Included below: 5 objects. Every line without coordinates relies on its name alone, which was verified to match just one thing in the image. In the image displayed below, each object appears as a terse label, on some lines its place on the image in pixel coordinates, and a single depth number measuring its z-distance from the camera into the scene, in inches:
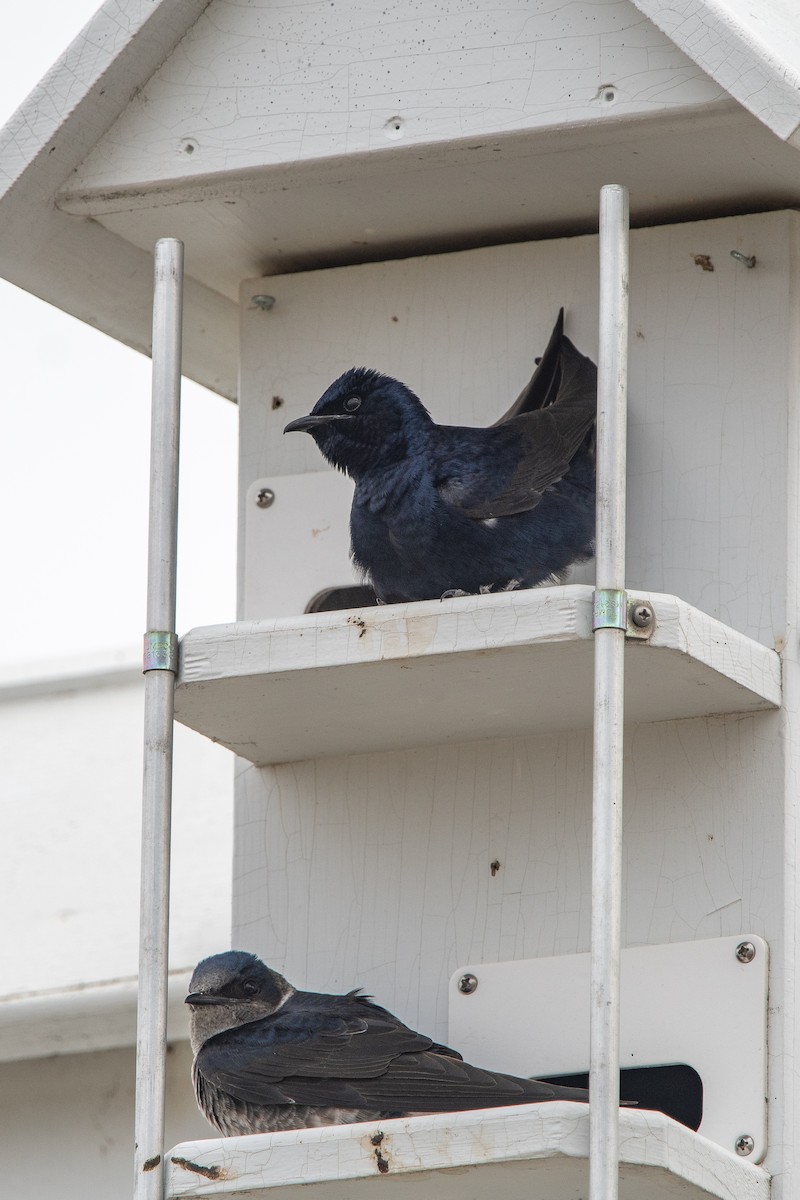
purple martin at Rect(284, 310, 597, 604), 292.5
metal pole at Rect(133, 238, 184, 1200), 261.0
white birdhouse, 280.1
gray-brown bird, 270.5
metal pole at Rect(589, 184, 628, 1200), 245.6
